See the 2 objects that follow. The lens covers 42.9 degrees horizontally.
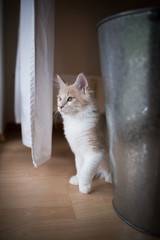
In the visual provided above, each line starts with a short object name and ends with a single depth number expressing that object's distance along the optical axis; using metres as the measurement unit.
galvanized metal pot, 0.61
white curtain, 1.07
